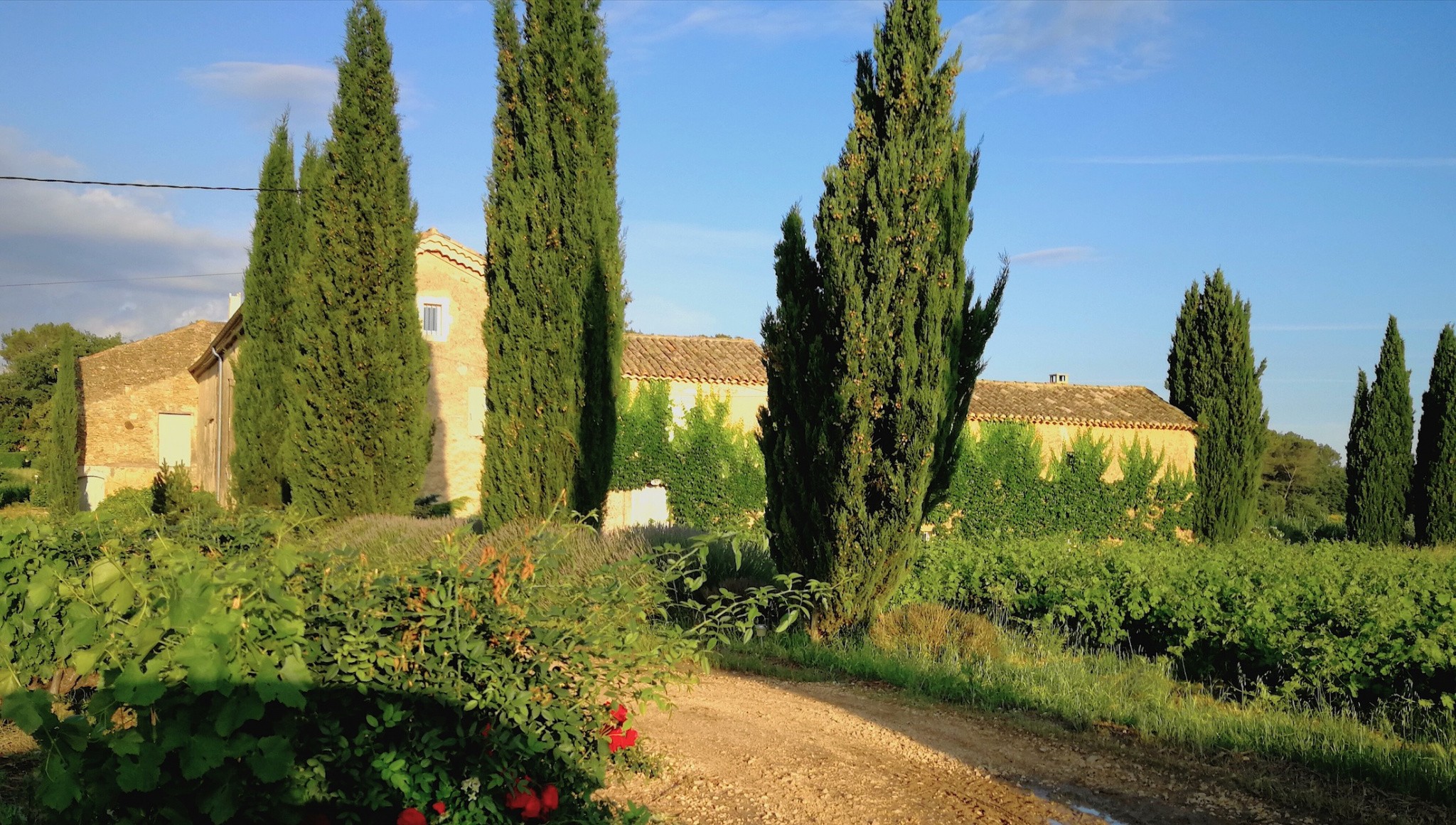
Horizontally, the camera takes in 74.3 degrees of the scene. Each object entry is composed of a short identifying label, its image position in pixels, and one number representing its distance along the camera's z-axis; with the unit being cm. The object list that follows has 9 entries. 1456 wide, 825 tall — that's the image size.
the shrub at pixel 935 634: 752
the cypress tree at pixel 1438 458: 2383
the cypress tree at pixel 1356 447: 2500
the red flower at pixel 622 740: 344
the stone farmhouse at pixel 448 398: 2053
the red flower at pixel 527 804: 285
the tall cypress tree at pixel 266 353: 1706
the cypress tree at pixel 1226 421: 2311
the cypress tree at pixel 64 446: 2258
